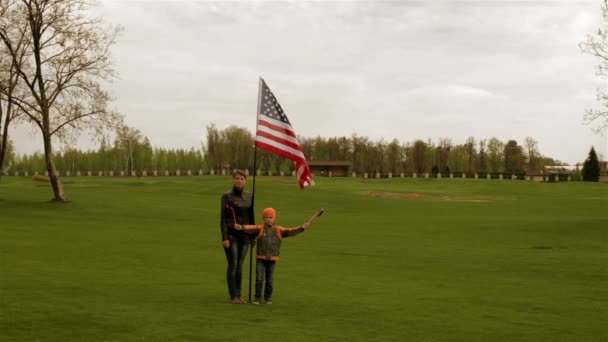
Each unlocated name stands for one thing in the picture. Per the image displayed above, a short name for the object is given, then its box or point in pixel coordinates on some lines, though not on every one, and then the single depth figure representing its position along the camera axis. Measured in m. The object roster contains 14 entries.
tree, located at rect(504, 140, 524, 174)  177.50
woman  14.39
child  14.39
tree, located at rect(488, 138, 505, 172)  186.12
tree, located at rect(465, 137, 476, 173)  177.88
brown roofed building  146.12
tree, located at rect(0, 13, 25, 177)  49.91
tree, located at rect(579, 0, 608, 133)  40.44
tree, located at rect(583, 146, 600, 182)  134.75
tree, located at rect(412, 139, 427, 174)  180.00
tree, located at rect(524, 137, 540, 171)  189.75
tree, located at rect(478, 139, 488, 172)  182.75
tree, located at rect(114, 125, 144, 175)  155.12
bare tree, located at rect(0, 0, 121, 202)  49.16
